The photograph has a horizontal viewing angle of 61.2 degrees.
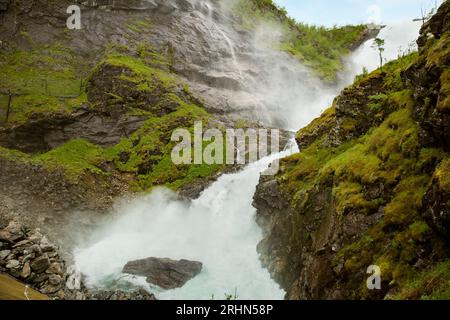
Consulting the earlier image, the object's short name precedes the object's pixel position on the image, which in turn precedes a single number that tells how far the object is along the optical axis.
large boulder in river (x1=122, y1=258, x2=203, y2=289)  18.23
